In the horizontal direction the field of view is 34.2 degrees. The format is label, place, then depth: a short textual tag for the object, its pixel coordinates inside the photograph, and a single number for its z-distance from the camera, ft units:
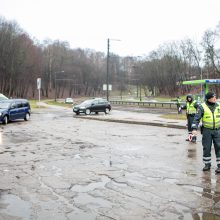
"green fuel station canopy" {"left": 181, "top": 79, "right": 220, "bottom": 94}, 106.52
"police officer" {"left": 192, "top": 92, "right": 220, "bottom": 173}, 27.49
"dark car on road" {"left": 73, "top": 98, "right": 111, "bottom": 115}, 112.79
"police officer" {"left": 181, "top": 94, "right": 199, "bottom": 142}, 45.29
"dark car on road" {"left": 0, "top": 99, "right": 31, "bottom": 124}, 78.31
